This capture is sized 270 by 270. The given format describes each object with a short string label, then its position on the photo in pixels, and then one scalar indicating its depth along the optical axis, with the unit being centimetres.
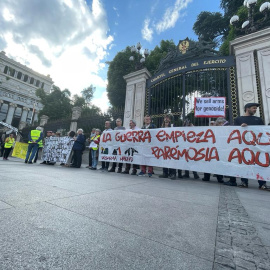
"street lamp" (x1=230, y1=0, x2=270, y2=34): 708
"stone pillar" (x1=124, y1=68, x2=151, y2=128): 964
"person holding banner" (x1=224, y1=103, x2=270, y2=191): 409
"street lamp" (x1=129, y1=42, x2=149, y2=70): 1007
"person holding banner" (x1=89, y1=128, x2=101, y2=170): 634
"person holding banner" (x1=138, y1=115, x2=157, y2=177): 506
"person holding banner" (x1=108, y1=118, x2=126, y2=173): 566
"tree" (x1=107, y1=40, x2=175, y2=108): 1780
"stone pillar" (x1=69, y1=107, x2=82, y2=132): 1176
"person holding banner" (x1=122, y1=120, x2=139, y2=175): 526
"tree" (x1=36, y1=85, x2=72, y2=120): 2622
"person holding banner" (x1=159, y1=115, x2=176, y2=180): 479
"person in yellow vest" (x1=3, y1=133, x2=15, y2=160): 876
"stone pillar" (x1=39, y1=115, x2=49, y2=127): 1545
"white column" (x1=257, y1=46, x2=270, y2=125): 640
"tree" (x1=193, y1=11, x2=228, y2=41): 2364
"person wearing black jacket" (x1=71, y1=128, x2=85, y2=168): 678
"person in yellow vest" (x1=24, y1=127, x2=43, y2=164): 707
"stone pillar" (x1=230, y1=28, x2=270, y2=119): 671
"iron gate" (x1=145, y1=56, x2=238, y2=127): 739
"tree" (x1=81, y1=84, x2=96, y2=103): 3678
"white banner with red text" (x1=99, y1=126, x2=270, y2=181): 390
